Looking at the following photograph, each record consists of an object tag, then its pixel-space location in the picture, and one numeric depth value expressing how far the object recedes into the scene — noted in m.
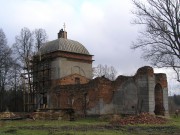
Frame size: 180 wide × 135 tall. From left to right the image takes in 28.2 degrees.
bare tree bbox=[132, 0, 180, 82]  22.88
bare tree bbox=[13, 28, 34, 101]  48.69
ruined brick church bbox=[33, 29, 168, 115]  31.47
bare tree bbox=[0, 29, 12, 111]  44.88
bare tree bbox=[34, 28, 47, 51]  51.66
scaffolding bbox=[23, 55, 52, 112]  42.62
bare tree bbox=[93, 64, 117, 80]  73.91
